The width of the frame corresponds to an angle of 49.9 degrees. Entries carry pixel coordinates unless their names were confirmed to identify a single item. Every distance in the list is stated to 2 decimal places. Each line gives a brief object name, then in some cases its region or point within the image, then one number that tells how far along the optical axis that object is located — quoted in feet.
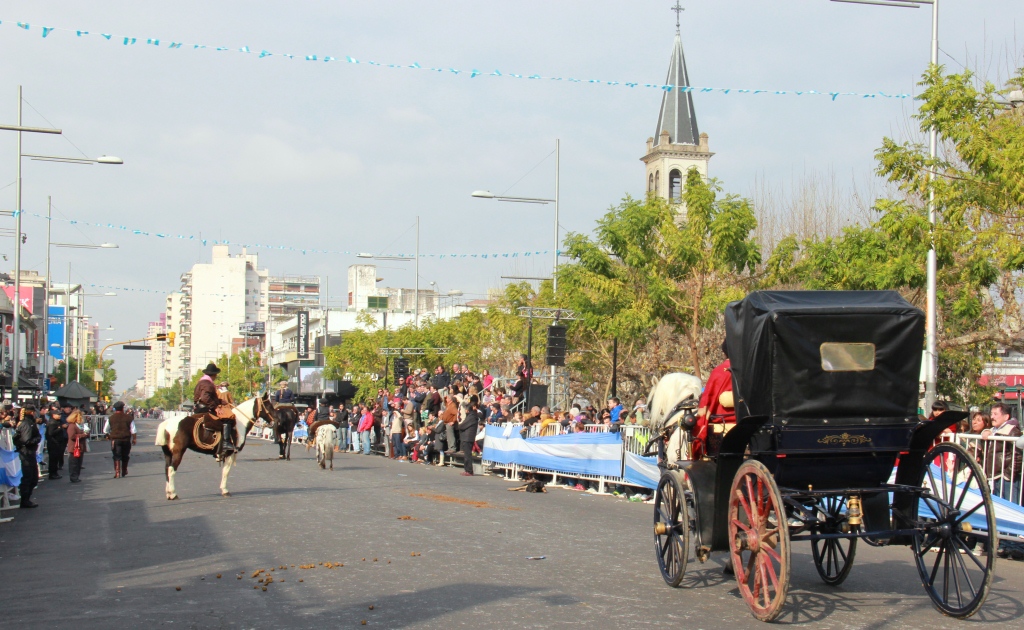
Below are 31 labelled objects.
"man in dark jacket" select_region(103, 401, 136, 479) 81.51
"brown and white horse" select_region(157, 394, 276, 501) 60.75
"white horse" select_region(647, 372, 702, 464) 32.50
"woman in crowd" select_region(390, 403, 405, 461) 116.67
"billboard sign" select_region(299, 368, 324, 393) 309.34
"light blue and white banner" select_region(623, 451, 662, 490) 61.05
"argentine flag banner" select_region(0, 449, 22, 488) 54.36
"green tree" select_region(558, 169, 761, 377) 93.25
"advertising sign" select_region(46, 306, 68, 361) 314.76
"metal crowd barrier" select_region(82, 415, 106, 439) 183.95
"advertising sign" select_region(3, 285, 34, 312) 275.02
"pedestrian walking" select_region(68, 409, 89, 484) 80.79
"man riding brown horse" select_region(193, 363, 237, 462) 62.18
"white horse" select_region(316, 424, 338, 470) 91.56
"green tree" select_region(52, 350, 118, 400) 358.86
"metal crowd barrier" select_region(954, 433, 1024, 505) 39.06
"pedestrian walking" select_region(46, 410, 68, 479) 84.17
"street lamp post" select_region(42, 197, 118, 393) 154.51
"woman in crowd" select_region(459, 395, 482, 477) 87.81
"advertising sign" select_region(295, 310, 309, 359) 379.96
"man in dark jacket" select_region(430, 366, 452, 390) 122.21
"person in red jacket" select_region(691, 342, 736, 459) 28.45
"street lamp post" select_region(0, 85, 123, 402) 94.68
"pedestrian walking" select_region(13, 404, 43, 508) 59.62
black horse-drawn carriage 24.77
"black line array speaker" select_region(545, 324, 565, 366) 103.35
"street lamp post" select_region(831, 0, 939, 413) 64.85
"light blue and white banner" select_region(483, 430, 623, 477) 67.82
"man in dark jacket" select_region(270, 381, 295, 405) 140.26
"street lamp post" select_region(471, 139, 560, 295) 116.88
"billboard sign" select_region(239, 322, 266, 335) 545.85
